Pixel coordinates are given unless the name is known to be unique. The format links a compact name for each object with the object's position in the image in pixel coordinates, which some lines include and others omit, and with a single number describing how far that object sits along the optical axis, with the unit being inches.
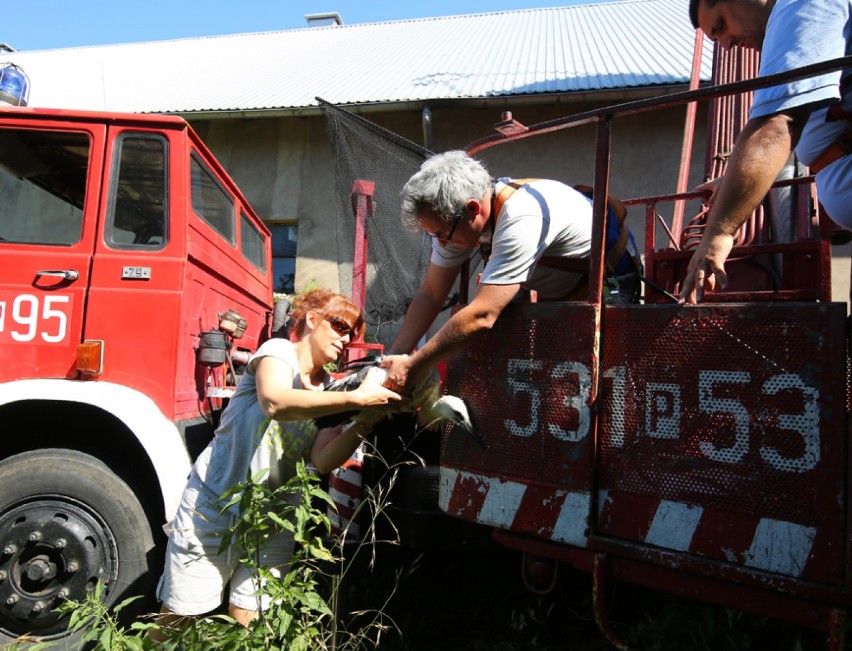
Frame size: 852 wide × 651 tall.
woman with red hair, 90.0
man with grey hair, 81.6
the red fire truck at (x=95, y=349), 111.7
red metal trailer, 62.9
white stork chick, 83.1
